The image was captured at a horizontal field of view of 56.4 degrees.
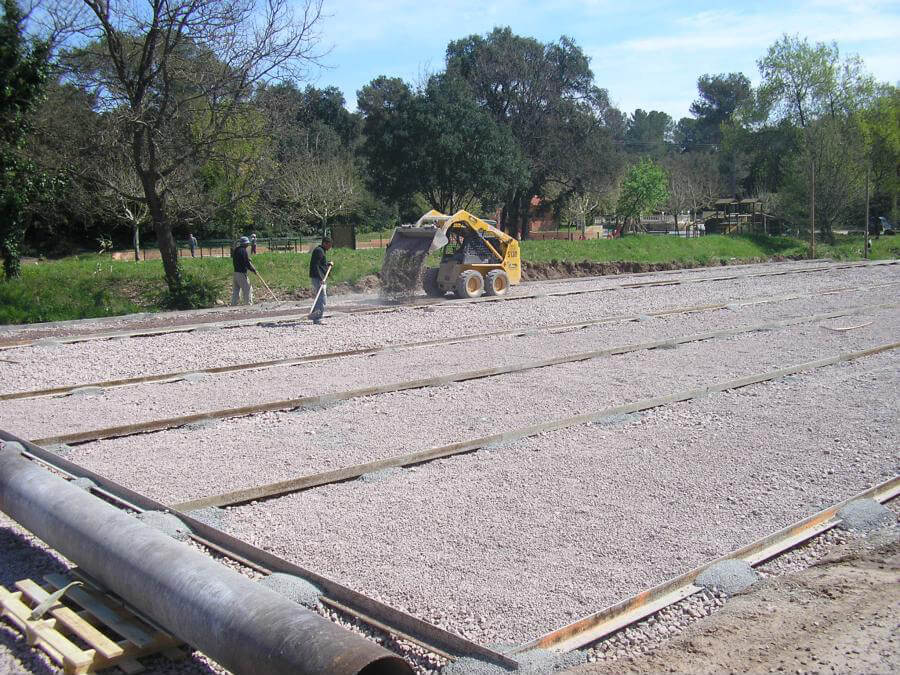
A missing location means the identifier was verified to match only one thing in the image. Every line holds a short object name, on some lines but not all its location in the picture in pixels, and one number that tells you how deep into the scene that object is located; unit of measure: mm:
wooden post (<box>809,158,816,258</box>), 46188
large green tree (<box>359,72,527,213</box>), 41438
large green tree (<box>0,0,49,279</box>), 22578
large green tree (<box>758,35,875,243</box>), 54375
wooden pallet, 4562
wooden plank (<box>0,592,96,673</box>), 4480
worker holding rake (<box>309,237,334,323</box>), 17938
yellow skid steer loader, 21984
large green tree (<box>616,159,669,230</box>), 67562
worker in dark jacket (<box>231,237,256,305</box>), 21130
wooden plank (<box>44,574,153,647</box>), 4789
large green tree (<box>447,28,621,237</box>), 48656
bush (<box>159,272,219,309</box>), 24062
